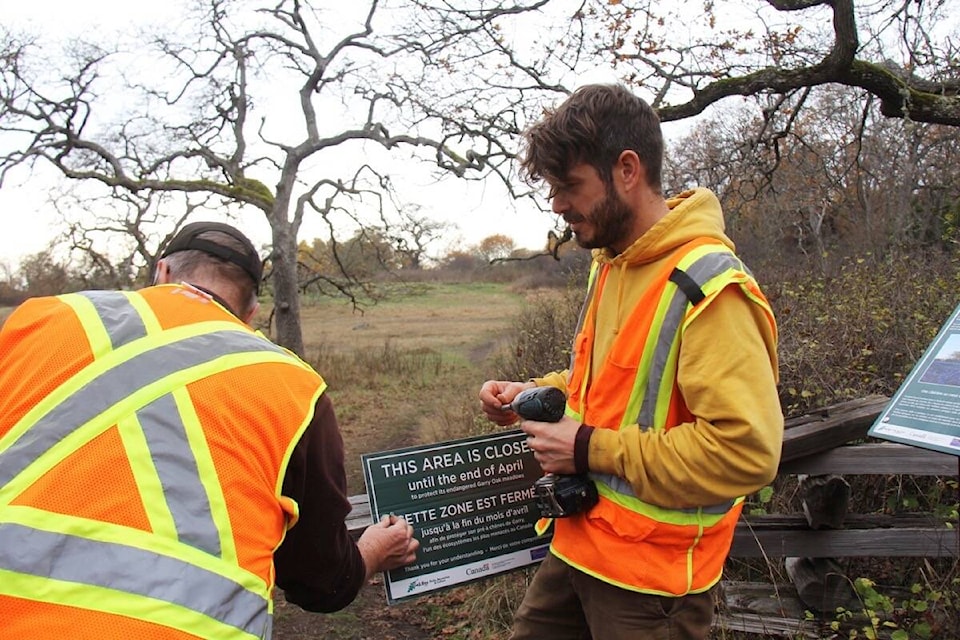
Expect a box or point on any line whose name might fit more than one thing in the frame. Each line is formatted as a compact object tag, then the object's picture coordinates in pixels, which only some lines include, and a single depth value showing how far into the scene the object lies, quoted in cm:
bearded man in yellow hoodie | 181
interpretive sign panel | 232
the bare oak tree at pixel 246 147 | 1841
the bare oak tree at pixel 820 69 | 785
